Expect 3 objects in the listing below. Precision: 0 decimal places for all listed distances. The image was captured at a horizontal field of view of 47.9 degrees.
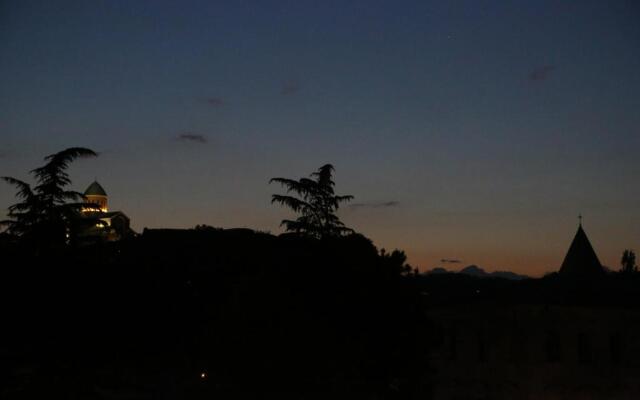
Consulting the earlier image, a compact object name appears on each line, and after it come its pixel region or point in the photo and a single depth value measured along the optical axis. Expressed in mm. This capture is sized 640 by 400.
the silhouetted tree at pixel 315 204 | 38812
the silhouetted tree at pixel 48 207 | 29734
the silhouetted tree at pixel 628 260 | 104725
